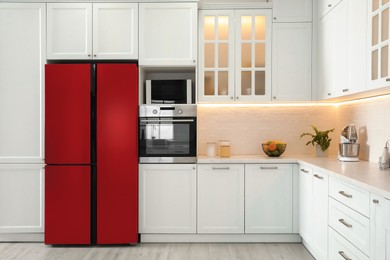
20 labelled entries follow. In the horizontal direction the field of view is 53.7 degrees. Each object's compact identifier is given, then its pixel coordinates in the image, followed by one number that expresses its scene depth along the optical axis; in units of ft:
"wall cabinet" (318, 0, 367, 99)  9.66
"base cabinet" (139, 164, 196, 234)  12.53
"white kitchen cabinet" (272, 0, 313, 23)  13.14
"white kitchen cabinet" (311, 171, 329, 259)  9.80
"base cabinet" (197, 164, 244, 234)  12.50
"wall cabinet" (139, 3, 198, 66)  12.65
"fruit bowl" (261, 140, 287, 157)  13.00
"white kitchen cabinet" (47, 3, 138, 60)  12.58
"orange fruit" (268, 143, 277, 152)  12.99
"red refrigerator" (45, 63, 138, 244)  12.28
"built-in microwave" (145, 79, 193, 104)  12.69
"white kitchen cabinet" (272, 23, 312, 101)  13.17
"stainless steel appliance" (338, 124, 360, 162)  11.37
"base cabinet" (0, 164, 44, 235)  12.62
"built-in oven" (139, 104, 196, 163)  12.57
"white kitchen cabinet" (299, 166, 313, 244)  11.17
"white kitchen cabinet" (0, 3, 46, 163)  12.62
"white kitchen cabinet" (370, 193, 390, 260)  6.45
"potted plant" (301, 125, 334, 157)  13.29
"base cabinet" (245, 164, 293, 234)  12.46
